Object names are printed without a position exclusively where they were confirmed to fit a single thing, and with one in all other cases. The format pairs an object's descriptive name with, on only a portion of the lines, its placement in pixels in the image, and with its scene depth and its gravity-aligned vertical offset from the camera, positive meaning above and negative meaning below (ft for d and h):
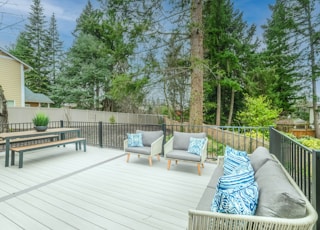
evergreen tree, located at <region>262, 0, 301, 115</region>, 47.67 +13.44
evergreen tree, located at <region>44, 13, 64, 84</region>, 72.69 +23.33
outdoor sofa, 4.25 -2.27
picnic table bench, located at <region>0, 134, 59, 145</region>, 16.44 -2.48
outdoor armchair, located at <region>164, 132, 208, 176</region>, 13.41 -2.58
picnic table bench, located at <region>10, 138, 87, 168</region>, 14.42 -2.74
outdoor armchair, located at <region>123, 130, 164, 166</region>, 15.55 -2.46
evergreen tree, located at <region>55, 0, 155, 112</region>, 55.42 +10.55
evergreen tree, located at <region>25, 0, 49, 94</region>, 68.90 +22.29
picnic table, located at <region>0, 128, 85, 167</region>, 14.72 -1.85
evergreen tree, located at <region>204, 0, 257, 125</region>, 37.81 +12.42
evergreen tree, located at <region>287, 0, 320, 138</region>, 44.29 +17.14
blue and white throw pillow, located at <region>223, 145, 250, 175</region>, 8.23 -2.00
